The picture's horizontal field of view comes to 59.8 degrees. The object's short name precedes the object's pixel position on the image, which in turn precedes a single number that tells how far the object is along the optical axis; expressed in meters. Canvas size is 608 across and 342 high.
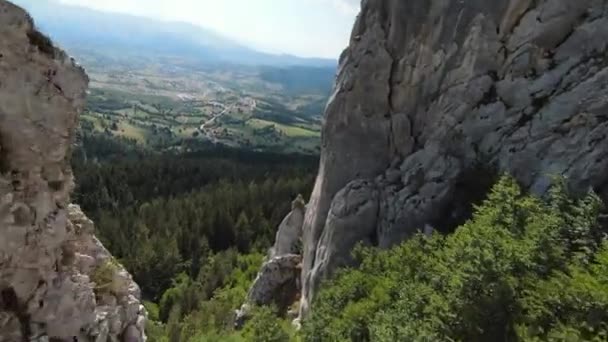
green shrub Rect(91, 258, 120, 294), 17.42
